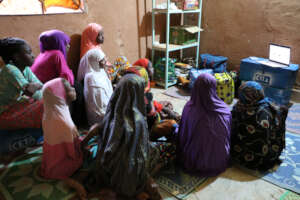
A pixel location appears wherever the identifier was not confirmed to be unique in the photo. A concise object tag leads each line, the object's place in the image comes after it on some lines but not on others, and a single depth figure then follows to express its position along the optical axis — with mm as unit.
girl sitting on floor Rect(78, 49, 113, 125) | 2924
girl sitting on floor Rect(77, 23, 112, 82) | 3596
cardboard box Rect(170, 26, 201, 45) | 4621
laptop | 3709
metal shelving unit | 4270
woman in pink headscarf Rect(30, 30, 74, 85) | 3051
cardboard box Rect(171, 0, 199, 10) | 4420
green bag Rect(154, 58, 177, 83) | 4578
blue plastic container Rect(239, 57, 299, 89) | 3604
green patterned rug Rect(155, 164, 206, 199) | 2011
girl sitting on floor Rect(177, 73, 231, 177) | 2016
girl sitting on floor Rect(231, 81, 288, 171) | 2160
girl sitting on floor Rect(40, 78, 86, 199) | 1884
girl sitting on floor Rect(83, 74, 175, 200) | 1746
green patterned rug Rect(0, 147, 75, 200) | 1937
